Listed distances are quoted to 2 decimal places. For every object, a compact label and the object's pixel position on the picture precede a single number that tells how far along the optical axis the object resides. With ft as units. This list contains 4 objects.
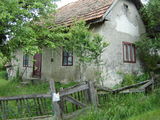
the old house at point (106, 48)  31.68
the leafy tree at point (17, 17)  22.44
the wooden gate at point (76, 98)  16.10
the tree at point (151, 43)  34.53
